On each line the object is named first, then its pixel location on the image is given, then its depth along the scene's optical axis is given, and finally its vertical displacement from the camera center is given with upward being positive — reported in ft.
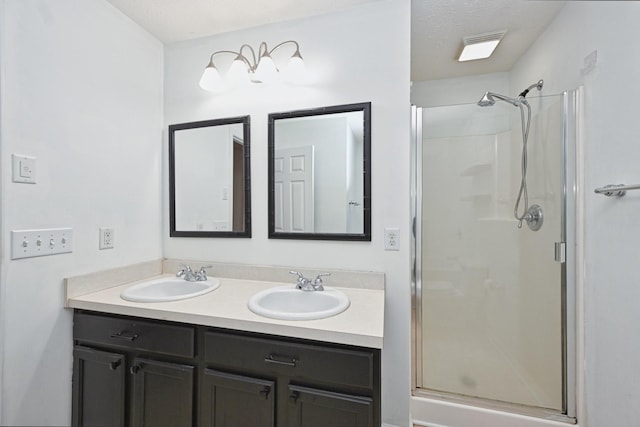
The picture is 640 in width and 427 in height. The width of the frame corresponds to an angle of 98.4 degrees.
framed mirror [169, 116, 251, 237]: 5.20 +0.67
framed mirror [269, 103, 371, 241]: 4.61 +0.68
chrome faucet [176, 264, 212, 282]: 4.90 -1.11
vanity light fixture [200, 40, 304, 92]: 4.72 +2.52
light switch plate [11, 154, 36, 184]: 3.35 +0.54
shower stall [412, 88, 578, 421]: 4.76 -0.81
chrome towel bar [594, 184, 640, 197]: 2.91 +0.27
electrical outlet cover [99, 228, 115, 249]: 4.46 -0.43
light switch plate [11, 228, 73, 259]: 3.38 -0.39
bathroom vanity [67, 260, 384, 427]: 2.97 -1.84
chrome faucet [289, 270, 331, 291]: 4.35 -1.13
